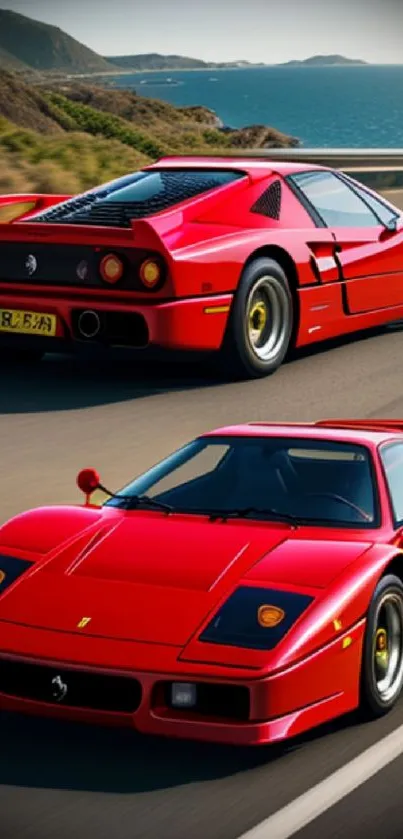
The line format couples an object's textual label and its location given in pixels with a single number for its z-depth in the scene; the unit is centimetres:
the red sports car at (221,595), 566
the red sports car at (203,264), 1188
